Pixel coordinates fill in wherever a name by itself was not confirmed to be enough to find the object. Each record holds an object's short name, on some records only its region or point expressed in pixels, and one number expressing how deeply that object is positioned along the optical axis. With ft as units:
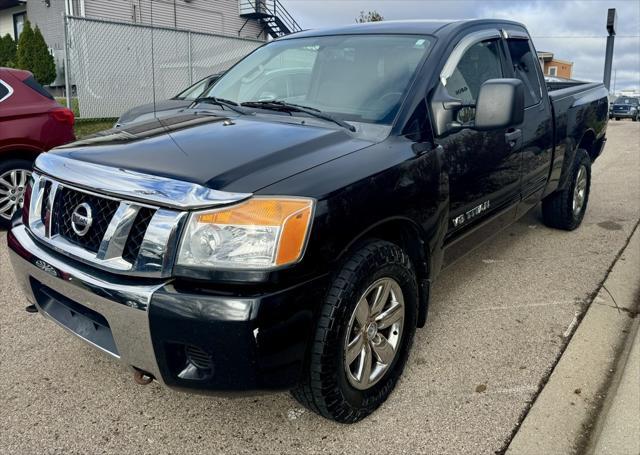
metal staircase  82.43
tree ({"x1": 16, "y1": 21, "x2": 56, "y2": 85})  58.75
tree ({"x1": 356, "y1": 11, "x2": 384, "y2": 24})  83.30
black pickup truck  6.46
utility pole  46.32
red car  17.31
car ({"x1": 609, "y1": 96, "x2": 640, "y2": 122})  106.83
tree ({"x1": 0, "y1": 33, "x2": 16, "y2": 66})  67.31
